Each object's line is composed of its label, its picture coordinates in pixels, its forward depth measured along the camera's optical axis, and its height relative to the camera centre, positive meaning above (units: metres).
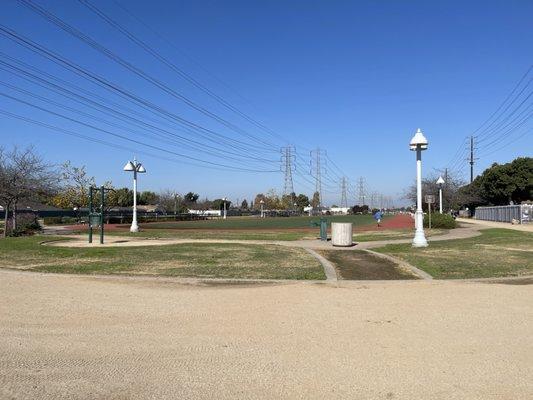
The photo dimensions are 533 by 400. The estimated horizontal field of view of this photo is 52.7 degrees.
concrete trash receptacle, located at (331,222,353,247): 21.83 -0.78
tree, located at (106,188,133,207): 139.49 +4.44
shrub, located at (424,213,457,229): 37.97 -0.51
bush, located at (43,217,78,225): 58.28 -0.68
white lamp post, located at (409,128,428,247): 20.47 +1.90
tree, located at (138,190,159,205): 171.00 +5.42
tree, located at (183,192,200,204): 157.00 +5.23
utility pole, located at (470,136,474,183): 95.98 +10.44
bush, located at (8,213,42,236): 29.83 -0.62
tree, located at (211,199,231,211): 176.62 +3.57
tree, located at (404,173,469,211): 60.25 +2.62
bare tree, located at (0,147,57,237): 27.39 +1.61
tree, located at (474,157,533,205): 78.19 +4.79
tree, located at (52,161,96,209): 61.56 +2.18
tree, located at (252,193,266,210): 183.20 +4.46
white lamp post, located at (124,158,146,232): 34.53 +2.89
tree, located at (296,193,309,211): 190.50 +3.98
